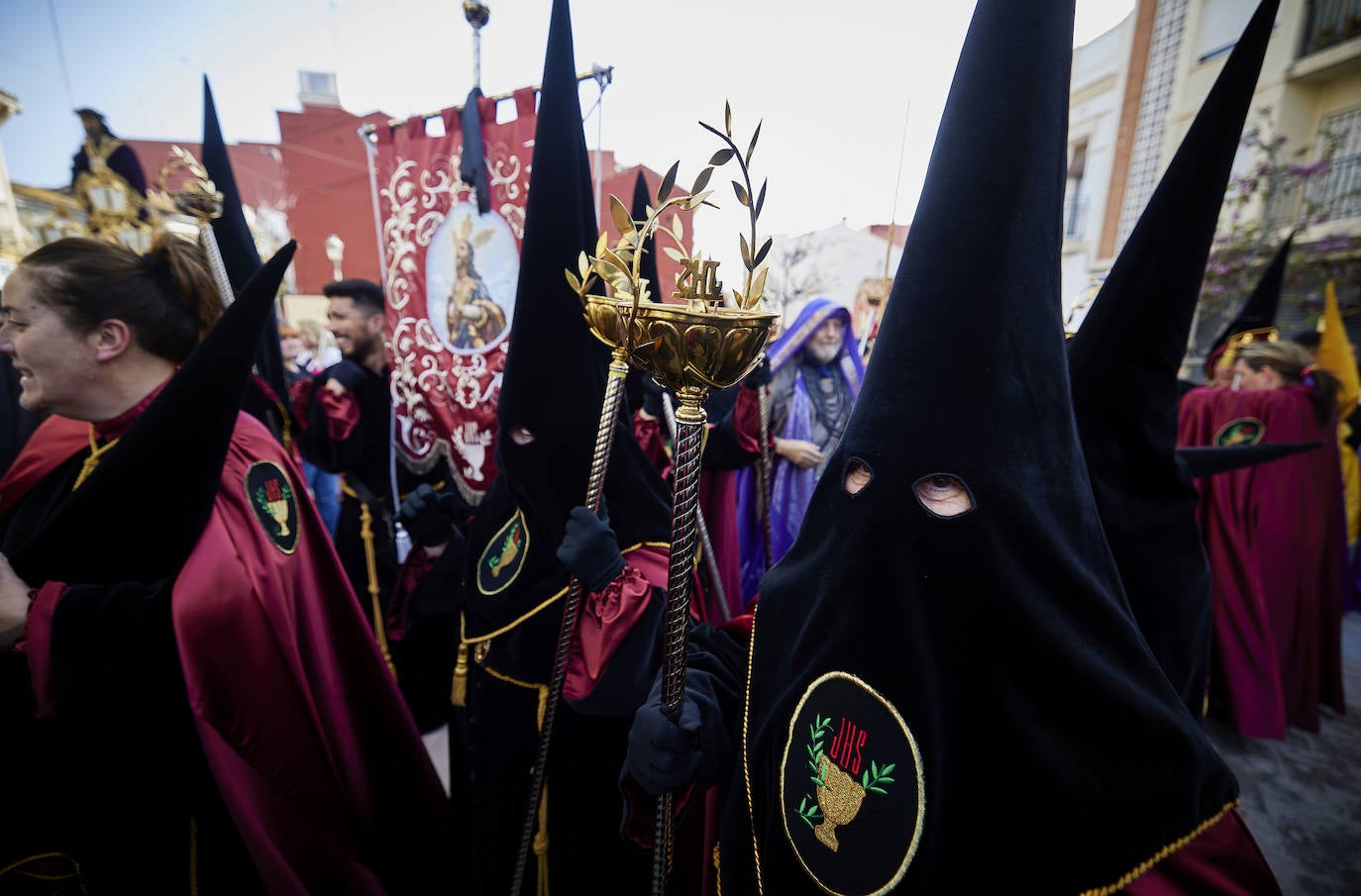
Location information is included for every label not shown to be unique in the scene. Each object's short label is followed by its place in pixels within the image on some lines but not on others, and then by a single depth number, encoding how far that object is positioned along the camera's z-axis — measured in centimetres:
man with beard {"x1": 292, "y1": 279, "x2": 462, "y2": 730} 330
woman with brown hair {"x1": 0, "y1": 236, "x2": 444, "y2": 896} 126
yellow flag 479
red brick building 1602
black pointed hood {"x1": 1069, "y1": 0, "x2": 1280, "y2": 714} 133
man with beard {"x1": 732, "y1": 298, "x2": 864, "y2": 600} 367
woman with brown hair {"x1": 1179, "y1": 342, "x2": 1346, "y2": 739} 334
